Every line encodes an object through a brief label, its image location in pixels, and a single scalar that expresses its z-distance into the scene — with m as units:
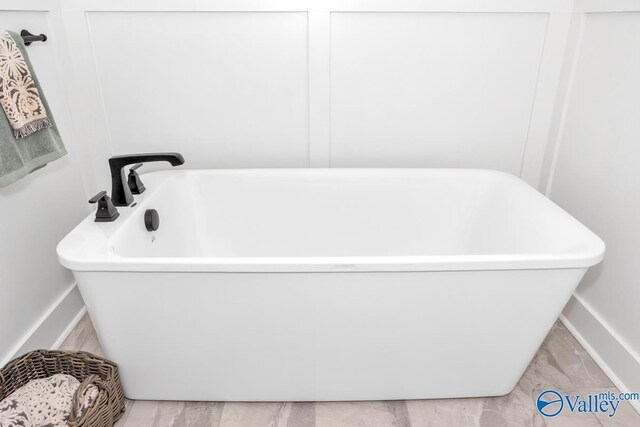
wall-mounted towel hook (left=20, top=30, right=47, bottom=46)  1.41
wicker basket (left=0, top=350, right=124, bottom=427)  1.21
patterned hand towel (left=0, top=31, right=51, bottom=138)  1.20
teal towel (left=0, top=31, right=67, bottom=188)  1.20
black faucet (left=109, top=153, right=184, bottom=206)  1.42
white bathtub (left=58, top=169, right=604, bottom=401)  1.12
